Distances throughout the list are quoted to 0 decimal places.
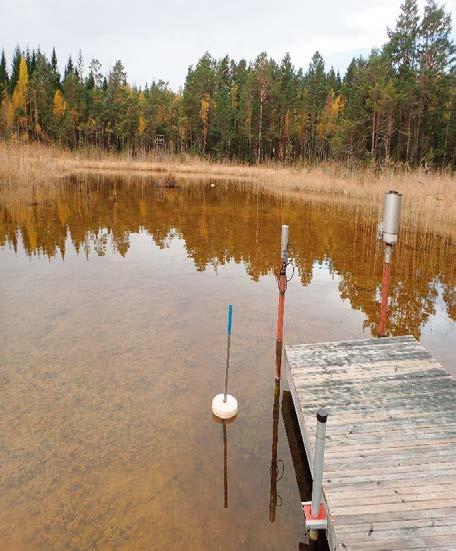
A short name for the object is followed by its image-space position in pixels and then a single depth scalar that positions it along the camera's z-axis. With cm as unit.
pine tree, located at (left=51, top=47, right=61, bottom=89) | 5862
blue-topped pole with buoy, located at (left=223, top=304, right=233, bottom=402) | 404
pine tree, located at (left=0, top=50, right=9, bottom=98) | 6262
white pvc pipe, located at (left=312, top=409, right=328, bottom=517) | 236
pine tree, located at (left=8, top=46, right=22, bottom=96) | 6644
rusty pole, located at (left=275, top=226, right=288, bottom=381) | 486
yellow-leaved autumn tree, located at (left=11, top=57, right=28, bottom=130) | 4984
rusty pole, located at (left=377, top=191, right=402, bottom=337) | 479
